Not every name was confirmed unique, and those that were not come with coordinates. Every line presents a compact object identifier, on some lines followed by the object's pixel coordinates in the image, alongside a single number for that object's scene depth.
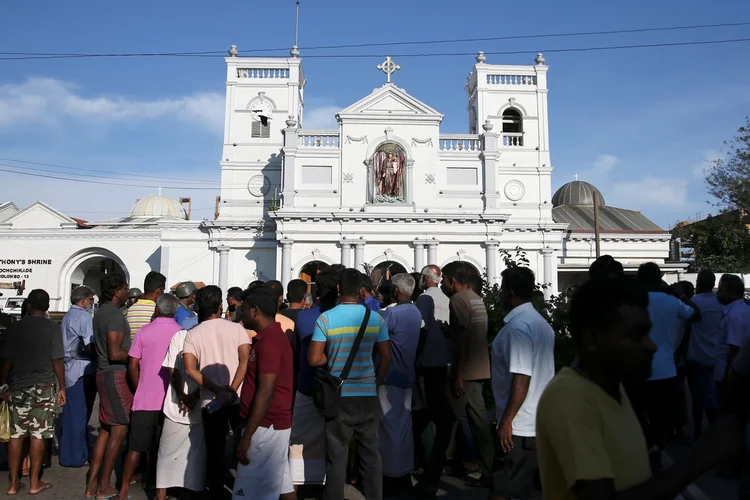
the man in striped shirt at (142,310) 6.69
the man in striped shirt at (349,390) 4.80
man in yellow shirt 1.77
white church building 26.09
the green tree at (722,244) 32.88
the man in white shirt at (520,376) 4.04
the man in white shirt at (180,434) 5.34
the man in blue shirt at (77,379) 6.83
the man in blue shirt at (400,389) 5.94
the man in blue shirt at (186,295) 7.88
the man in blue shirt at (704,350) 7.41
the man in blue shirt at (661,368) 5.45
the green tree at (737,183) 24.47
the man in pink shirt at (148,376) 5.63
